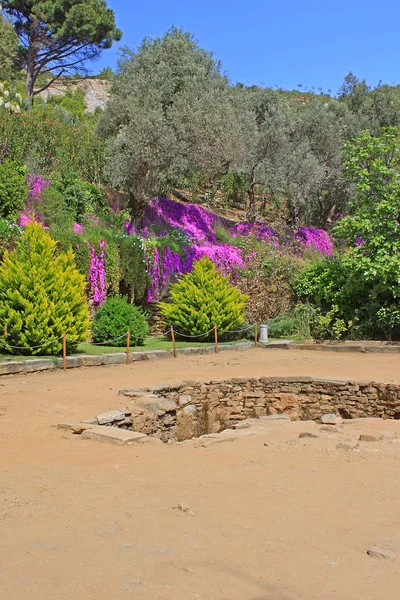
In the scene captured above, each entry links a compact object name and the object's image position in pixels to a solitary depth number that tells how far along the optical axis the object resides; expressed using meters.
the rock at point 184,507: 4.74
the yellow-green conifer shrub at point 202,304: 17.66
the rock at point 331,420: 9.26
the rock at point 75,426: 7.61
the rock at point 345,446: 7.03
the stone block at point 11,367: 11.97
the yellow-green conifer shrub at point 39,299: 13.27
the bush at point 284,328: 19.50
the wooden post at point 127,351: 14.10
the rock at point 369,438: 7.55
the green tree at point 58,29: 33.34
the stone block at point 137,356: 14.52
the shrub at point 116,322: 15.97
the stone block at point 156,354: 15.04
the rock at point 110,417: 8.37
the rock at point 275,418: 9.66
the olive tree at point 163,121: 20.53
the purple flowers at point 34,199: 17.77
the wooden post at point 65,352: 12.83
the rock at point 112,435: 7.00
